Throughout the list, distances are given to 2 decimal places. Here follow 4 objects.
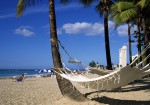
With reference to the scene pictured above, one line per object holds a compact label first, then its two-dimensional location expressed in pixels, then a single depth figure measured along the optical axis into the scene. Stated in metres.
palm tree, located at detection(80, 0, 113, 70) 5.71
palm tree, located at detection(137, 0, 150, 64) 5.45
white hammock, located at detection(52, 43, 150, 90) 2.36
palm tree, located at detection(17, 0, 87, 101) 3.56
